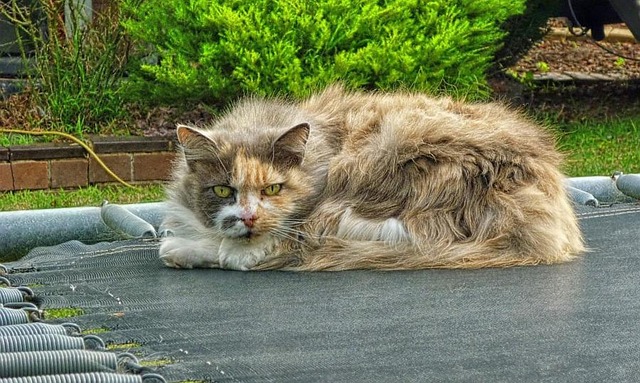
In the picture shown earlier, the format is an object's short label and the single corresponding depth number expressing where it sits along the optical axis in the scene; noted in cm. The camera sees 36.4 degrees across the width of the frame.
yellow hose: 600
